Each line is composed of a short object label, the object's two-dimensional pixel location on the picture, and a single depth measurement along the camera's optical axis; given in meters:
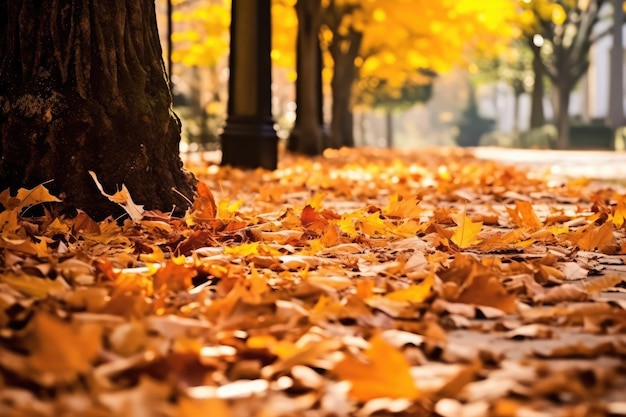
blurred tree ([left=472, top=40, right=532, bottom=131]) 54.03
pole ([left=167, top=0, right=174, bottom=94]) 10.94
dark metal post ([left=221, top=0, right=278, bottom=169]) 11.52
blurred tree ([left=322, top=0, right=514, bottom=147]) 21.89
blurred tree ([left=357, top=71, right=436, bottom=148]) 43.41
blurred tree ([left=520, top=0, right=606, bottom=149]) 33.59
